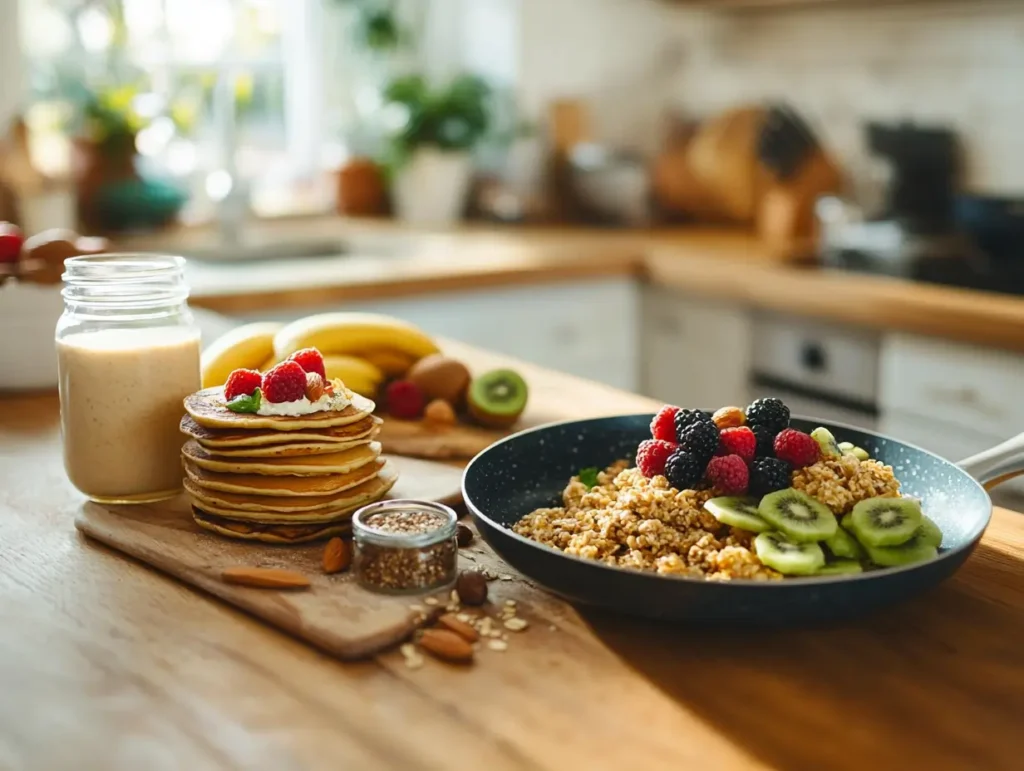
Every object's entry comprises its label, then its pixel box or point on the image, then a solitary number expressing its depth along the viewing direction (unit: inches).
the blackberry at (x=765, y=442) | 44.2
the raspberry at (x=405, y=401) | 64.6
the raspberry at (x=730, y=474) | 42.1
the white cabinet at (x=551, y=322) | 114.9
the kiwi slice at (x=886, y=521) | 39.9
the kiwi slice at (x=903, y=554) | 39.6
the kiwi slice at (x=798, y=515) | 39.8
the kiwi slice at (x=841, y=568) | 39.0
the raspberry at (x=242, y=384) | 48.0
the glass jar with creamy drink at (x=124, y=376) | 51.1
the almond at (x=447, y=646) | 36.9
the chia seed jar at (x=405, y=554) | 41.3
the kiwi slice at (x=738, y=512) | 40.5
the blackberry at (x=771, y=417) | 45.3
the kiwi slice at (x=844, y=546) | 40.4
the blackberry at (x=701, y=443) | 42.9
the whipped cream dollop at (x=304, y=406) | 46.8
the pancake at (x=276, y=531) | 46.5
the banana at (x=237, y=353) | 62.7
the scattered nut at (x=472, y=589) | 40.4
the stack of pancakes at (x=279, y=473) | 46.1
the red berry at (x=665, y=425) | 45.7
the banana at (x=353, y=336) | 64.6
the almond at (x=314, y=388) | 47.2
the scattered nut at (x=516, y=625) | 39.0
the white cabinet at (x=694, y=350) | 118.0
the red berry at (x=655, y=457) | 44.5
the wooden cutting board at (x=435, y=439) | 59.7
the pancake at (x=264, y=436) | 46.0
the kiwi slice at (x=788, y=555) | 38.2
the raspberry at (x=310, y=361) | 49.2
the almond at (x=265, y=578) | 41.6
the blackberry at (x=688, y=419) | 43.7
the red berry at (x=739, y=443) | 43.5
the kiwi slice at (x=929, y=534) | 40.4
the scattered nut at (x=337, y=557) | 43.5
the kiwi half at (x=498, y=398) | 63.2
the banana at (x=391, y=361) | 67.8
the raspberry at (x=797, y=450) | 43.5
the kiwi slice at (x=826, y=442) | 45.0
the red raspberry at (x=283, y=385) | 46.8
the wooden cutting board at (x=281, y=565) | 38.2
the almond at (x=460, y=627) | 38.0
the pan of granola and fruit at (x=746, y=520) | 36.5
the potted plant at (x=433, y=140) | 147.7
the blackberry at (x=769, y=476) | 42.2
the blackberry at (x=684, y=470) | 42.8
